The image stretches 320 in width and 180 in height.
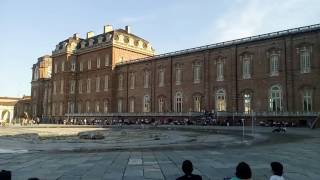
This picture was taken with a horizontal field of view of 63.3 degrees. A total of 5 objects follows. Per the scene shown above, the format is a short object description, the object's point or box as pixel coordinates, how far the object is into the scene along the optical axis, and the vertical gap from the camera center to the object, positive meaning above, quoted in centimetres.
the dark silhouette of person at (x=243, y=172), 374 -99
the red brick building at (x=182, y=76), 2844 +385
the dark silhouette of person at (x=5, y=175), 355 -99
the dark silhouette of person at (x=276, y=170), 407 -106
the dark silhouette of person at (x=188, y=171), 392 -107
